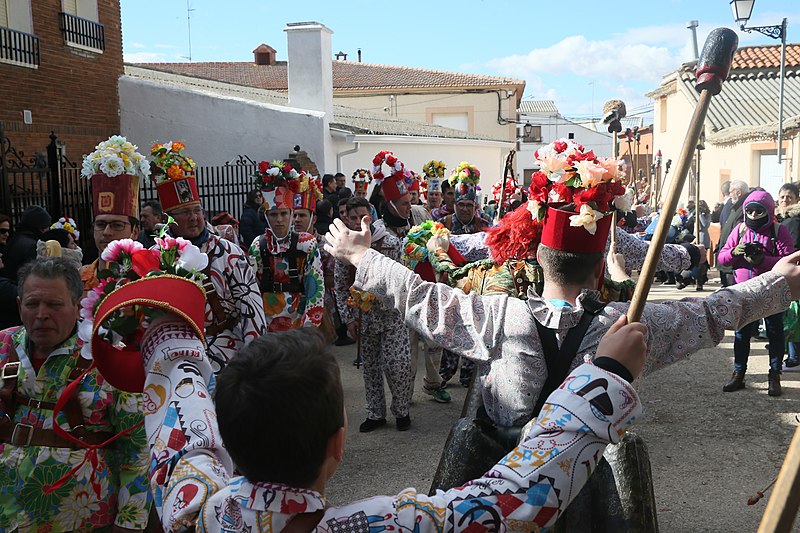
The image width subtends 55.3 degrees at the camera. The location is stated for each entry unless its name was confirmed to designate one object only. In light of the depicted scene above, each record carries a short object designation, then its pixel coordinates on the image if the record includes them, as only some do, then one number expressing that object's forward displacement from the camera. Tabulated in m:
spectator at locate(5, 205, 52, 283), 6.35
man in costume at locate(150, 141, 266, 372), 4.28
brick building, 11.98
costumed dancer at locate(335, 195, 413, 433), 6.97
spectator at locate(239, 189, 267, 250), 10.94
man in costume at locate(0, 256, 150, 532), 2.88
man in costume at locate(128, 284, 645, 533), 1.50
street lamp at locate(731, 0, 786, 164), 10.16
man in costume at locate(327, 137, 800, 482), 2.69
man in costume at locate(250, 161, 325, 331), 5.95
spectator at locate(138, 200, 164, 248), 7.27
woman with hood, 7.77
